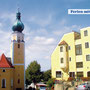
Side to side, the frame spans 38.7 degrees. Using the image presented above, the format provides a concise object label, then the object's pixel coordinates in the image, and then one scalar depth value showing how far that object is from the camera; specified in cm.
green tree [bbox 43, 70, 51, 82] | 5359
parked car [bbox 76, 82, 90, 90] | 1846
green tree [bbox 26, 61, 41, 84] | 4815
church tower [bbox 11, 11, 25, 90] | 3998
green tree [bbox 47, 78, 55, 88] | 2935
